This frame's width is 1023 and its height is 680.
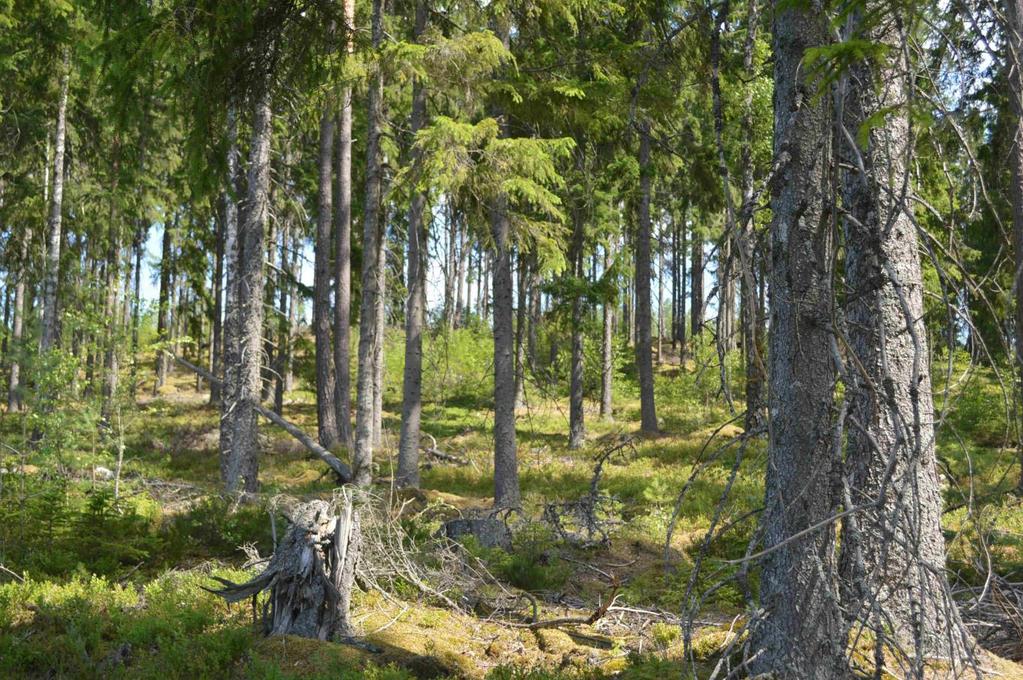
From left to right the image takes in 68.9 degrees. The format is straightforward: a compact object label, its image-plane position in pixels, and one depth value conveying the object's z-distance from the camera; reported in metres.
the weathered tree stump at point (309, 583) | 5.92
